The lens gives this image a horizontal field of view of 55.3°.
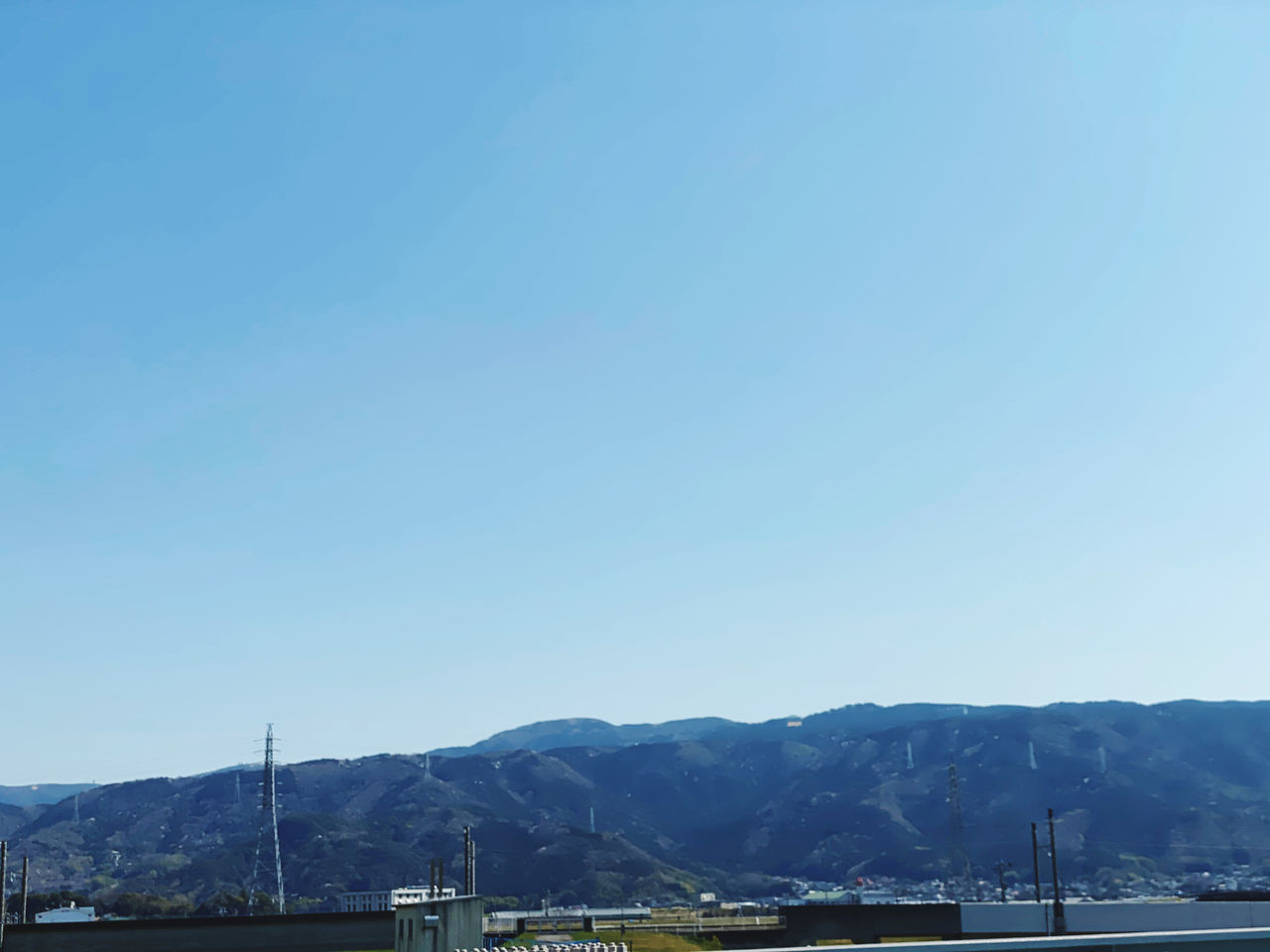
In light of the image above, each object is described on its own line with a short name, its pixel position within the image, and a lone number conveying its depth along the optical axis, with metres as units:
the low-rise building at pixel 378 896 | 128.50
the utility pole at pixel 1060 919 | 70.50
